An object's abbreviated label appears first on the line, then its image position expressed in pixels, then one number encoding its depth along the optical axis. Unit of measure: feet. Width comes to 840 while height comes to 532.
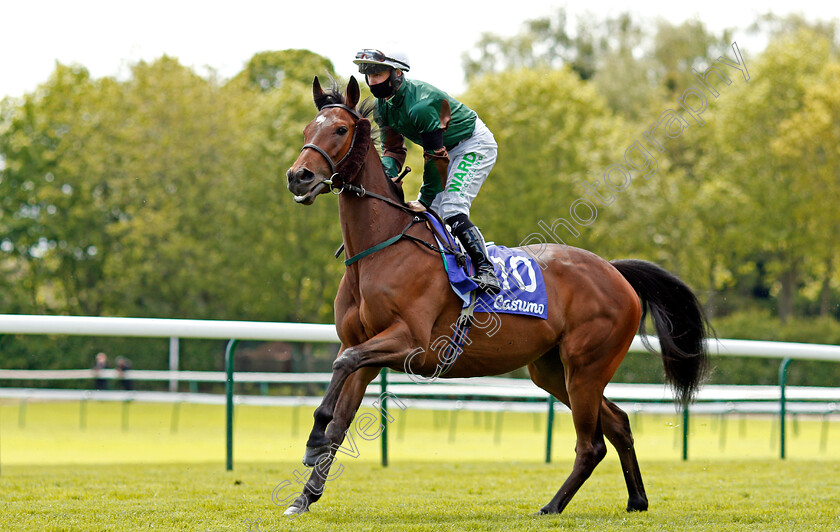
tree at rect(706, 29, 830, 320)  165.07
